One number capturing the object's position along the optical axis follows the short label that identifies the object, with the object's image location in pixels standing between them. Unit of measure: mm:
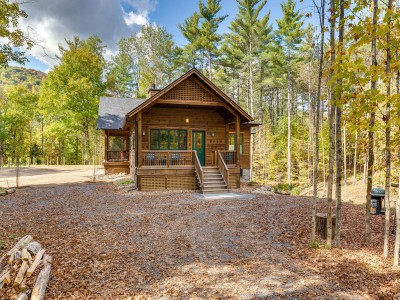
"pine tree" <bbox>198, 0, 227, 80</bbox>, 26938
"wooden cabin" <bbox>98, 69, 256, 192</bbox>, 13344
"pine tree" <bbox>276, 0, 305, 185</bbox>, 23172
